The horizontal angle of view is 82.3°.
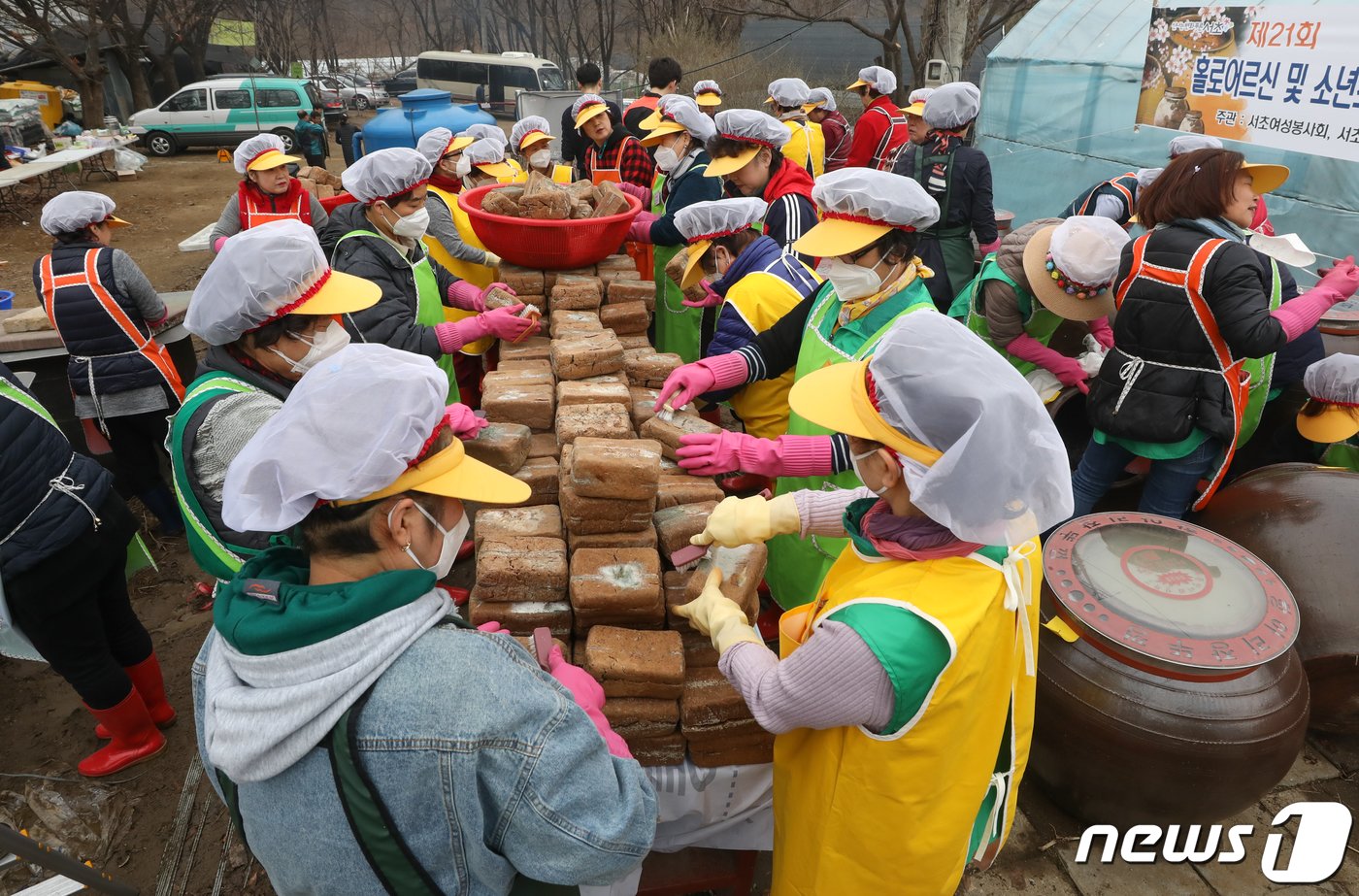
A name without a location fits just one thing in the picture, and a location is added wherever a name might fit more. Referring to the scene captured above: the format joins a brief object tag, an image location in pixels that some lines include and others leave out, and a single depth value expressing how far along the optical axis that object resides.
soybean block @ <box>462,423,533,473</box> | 2.94
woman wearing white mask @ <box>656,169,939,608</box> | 2.76
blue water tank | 14.69
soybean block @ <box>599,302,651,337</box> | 4.20
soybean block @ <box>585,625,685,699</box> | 2.24
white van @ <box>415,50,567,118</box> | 24.75
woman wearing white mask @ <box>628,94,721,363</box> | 5.39
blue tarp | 7.29
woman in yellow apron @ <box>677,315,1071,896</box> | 1.57
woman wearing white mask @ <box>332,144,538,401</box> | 3.76
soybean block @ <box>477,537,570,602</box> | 2.40
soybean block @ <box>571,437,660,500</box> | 2.46
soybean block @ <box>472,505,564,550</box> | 2.66
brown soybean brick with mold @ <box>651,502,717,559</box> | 2.66
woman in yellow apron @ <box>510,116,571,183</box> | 7.38
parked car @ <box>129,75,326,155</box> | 21.06
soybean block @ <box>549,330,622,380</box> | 3.41
